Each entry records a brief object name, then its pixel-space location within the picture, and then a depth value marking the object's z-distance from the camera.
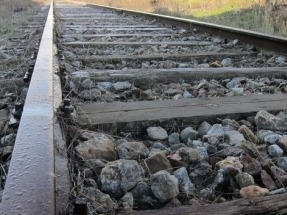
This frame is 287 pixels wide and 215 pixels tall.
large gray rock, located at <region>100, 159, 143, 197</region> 1.36
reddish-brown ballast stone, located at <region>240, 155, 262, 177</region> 1.50
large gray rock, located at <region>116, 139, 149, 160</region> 1.65
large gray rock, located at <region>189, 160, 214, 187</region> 1.48
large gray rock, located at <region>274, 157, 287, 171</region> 1.56
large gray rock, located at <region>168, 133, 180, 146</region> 1.86
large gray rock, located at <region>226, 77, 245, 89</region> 2.85
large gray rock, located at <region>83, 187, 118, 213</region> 1.22
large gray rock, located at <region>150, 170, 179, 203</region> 1.33
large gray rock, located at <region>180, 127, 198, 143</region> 1.88
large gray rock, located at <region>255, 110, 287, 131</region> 1.96
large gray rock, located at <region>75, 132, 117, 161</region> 1.61
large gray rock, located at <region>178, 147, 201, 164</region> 1.59
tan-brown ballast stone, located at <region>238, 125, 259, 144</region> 1.85
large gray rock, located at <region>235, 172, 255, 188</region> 1.42
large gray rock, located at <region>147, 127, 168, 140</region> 1.88
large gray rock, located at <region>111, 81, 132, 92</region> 2.69
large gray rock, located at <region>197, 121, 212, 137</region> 1.95
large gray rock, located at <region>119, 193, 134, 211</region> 1.28
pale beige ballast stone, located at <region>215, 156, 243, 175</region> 1.47
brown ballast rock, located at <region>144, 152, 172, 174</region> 1.54
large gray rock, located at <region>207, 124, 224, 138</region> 1.87
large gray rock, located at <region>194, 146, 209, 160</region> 1.63
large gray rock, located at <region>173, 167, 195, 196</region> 1.39
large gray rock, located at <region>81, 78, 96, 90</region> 2.63
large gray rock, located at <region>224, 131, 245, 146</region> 1.80
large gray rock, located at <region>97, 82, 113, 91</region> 2.71
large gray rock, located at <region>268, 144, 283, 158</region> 1.68
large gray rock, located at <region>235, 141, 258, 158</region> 1.65
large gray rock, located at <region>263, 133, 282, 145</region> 1.80
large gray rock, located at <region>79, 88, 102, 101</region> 2.43
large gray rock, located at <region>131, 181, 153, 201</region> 1.35
